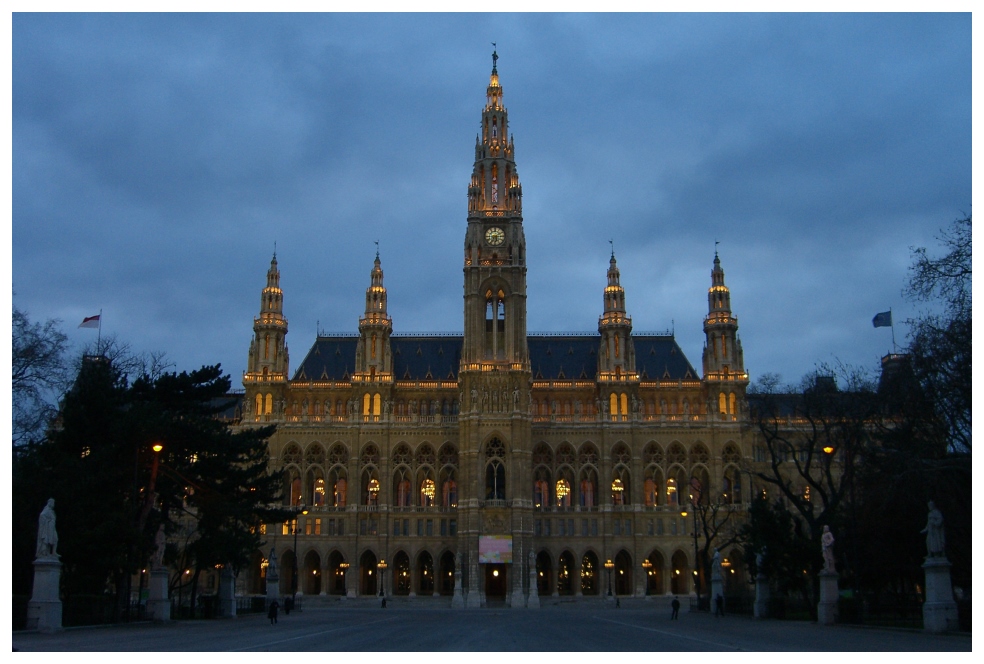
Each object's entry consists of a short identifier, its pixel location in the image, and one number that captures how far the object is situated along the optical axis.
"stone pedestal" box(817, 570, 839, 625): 46.72
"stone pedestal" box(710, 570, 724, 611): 66.00
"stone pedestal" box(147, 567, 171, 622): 49.94
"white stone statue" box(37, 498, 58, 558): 40.09
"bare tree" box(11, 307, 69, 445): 49.62
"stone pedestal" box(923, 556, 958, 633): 36.31
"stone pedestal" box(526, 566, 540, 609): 91.78
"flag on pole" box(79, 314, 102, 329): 61.28
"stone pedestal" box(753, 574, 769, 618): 55.72
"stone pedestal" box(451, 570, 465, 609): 91.69
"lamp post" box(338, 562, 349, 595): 102.06
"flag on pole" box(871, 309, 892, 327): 56.41
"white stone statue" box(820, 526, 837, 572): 48.22
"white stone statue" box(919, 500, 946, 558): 38.00
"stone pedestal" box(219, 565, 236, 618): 59.44
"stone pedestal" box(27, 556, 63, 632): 38.66
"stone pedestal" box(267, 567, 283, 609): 71.94
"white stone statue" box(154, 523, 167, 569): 54.55
